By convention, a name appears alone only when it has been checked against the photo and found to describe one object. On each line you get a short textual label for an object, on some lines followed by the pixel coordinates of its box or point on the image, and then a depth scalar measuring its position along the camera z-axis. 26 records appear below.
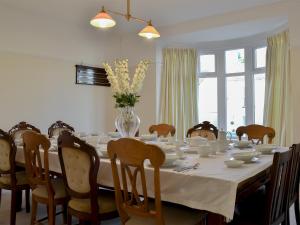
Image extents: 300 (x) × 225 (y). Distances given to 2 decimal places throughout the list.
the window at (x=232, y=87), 5.51
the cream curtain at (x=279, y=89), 4.59
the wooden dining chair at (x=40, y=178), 2.30
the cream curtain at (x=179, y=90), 5.87
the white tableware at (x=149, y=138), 3.35
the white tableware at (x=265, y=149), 2.46
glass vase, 3.04
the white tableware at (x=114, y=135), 3.62
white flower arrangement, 3.00
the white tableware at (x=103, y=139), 3.18
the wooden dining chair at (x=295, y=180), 1.94
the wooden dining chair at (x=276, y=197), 1.69
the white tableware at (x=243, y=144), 2.80
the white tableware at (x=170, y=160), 1.88
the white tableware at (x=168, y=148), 2.49
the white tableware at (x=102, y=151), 2.27
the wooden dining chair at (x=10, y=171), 2.66
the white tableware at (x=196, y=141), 2.84
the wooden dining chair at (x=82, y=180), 1.96
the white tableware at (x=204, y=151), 2.33
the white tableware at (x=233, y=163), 1.87
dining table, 1.57
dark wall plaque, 5.39
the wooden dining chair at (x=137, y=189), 1.60
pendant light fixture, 2.96
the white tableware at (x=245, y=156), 2.04
